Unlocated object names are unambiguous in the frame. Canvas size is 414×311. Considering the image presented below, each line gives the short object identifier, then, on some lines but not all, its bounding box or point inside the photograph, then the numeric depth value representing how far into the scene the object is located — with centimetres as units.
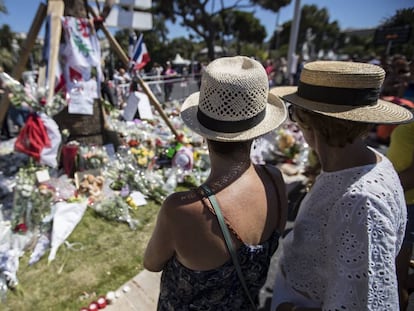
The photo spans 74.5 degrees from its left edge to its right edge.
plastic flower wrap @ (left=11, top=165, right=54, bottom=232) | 302
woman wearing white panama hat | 103
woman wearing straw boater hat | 96
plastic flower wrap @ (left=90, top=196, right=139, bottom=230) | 340
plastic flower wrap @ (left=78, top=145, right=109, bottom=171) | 398
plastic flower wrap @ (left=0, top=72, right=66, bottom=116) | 318
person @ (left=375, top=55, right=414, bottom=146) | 545
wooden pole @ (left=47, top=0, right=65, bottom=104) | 346
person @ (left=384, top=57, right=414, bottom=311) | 171
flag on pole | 492
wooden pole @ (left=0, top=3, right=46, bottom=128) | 354
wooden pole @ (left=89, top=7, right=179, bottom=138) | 448
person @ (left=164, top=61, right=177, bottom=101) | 1012
